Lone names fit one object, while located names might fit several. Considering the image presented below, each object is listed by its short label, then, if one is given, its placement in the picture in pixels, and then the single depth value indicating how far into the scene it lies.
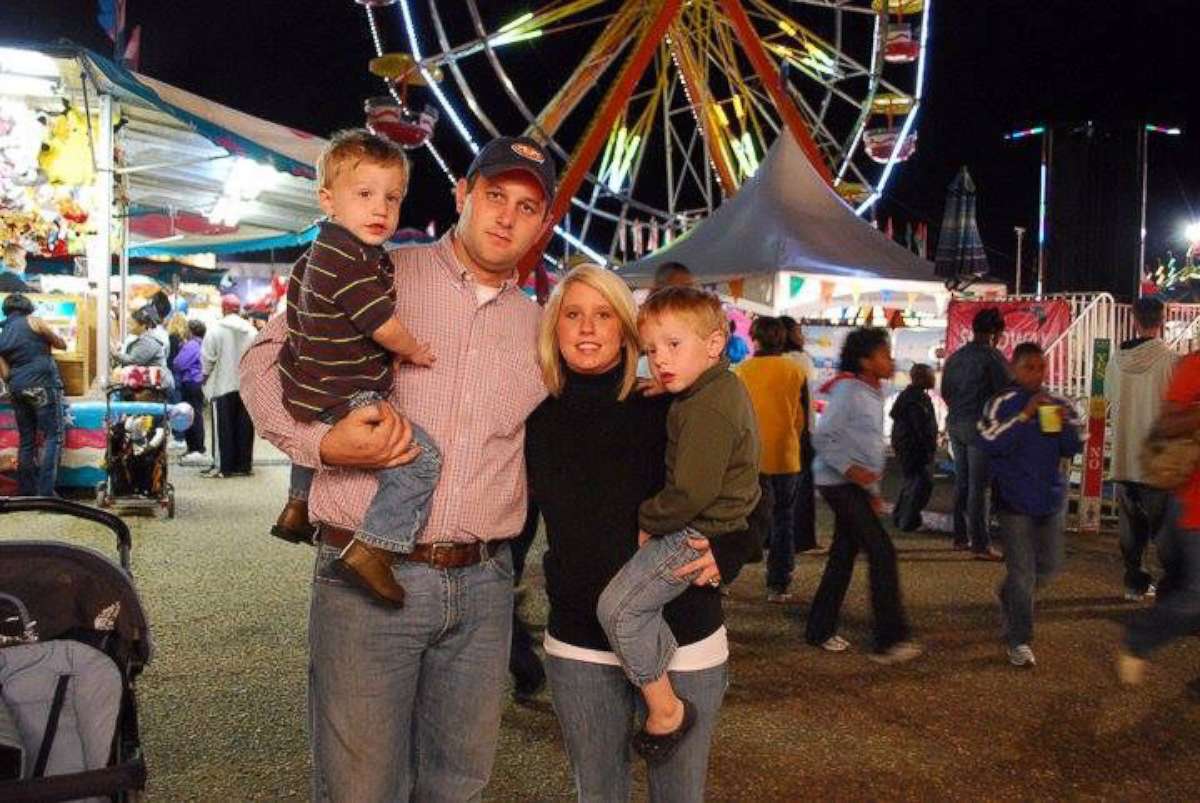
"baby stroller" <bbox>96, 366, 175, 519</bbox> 8.47
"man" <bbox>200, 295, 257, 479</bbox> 10.94
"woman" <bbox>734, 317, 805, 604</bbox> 5.91
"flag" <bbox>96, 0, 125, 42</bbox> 14.63
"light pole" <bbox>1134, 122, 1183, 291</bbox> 17.55
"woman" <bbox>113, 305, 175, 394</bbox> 9.93
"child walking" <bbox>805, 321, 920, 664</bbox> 4.97
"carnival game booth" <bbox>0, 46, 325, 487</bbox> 9.02
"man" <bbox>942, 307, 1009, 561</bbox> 7.35
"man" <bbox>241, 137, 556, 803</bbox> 1.99
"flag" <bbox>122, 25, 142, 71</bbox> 14.94
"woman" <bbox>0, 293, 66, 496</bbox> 8.29
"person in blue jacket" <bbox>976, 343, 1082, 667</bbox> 4.88
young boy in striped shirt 1.92
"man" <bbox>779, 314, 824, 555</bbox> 7.06
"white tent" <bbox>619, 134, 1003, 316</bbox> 8.11
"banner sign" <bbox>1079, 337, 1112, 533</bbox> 8.64
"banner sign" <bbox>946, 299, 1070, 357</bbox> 9.64
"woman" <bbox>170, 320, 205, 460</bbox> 12.75
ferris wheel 12.59
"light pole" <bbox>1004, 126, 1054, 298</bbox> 18.47
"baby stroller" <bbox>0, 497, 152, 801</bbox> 1.93
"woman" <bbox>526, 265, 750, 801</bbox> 2.08
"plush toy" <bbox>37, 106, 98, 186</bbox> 9.47
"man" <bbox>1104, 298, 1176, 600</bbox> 6.27
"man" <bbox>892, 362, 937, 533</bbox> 8.48
